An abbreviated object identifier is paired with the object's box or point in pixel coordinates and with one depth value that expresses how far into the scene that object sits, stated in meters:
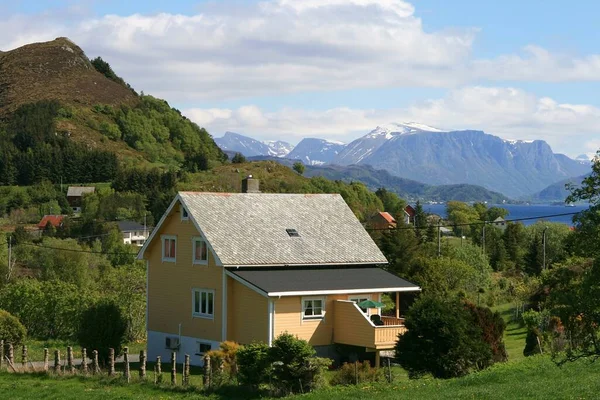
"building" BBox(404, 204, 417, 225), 185.01
